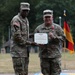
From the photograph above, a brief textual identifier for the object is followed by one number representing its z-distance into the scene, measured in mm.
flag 19953
